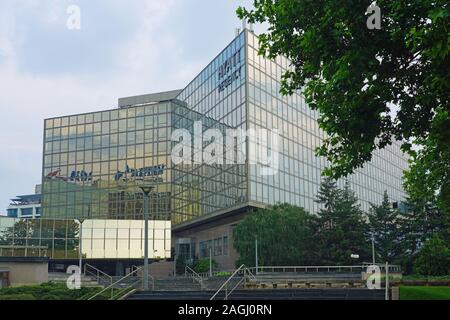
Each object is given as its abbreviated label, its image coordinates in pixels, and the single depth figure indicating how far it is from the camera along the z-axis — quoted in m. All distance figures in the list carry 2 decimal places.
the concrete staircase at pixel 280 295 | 23.20
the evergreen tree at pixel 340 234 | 54.88
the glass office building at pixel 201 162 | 64.25
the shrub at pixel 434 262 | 35.59
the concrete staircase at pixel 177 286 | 32.82
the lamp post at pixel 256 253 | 51.53
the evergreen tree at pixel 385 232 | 59.12
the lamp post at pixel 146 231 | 26.45
